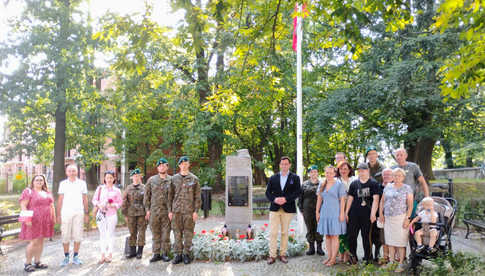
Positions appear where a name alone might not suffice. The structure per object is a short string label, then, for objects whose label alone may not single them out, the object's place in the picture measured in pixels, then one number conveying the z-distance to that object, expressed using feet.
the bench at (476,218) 28.93
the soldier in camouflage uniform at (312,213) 25.07
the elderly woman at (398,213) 20.06
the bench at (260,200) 45.17
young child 18.60
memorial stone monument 30.35
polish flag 34.94
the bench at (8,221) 29.12
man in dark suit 22.93
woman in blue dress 21.80
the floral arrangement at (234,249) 23.90
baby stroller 18.67
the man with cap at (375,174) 21.80
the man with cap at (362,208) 21.29
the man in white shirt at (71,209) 23.35
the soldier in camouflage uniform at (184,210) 23.53
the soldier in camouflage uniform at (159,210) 24.00
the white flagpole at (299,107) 33.47
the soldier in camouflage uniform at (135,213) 24.79
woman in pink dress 22.52
